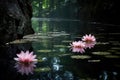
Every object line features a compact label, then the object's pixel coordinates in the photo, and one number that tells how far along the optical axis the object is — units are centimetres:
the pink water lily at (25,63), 293
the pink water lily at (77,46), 386
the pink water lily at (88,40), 411
